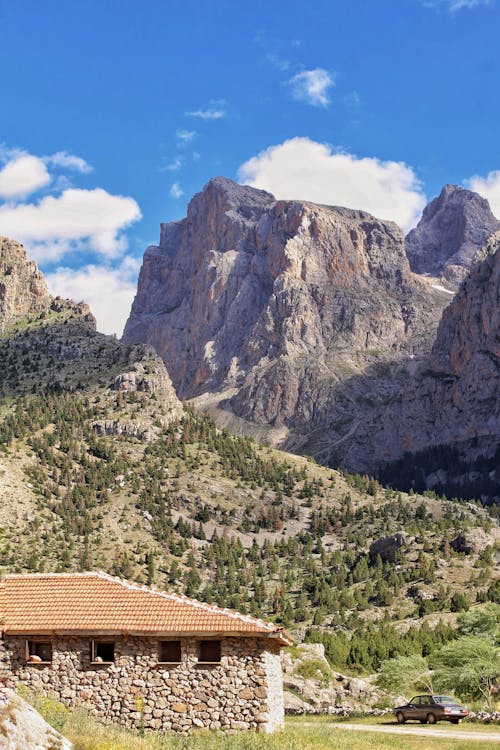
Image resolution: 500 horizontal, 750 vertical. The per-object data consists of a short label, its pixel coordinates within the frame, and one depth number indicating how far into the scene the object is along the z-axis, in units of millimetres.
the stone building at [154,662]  30406
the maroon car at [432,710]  45906
